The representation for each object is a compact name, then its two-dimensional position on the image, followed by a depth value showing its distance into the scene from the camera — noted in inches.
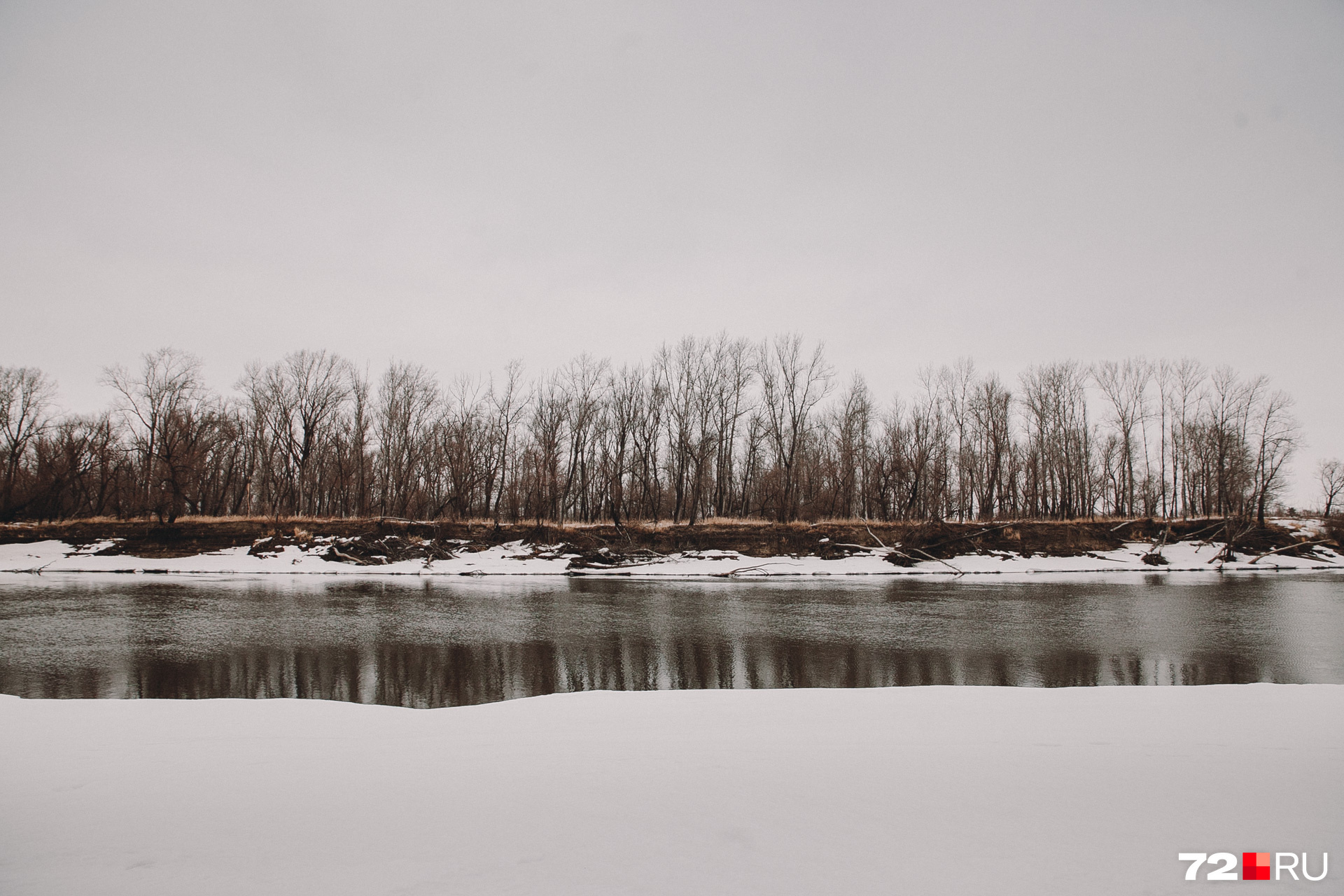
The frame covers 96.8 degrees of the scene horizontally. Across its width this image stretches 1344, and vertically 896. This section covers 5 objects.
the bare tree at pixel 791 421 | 1813.5
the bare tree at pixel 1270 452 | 1713.8
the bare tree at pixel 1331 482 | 2260.1
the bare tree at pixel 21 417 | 1740.9
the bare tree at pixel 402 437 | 1870.1
